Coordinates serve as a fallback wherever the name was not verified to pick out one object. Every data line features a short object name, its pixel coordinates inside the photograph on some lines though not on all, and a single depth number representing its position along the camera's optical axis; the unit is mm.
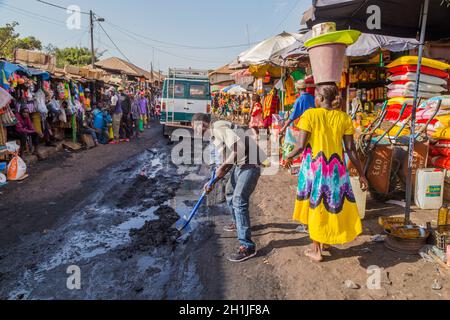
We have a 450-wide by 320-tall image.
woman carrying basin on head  3598
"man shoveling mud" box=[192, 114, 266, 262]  3998
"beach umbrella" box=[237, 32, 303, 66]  9383
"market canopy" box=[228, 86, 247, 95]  25272
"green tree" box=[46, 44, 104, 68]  36709
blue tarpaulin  7457
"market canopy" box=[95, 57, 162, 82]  33328
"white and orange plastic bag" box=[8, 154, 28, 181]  7395
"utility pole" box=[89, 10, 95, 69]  25156
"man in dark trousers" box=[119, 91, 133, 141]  14461
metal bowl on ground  3959
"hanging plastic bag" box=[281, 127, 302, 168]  6195
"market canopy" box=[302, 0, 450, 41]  4516
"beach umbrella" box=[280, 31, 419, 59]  5840
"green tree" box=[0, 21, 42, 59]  26641
